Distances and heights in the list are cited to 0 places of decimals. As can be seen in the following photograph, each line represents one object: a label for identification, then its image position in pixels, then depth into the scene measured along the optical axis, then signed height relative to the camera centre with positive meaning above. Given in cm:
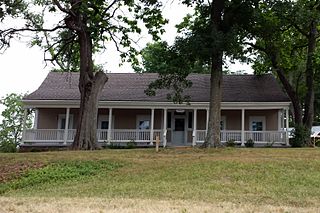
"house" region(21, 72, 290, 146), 2594 +197
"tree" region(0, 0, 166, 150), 2058 +593
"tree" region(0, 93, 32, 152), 4931 +245
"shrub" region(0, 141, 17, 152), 2572 -62
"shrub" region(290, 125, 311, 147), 2458 +69
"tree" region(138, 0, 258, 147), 1806 +445
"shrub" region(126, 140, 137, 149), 2520 -11
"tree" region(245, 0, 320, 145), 1853 +600
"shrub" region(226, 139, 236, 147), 2459 +17
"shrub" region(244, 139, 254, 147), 2506 +21
